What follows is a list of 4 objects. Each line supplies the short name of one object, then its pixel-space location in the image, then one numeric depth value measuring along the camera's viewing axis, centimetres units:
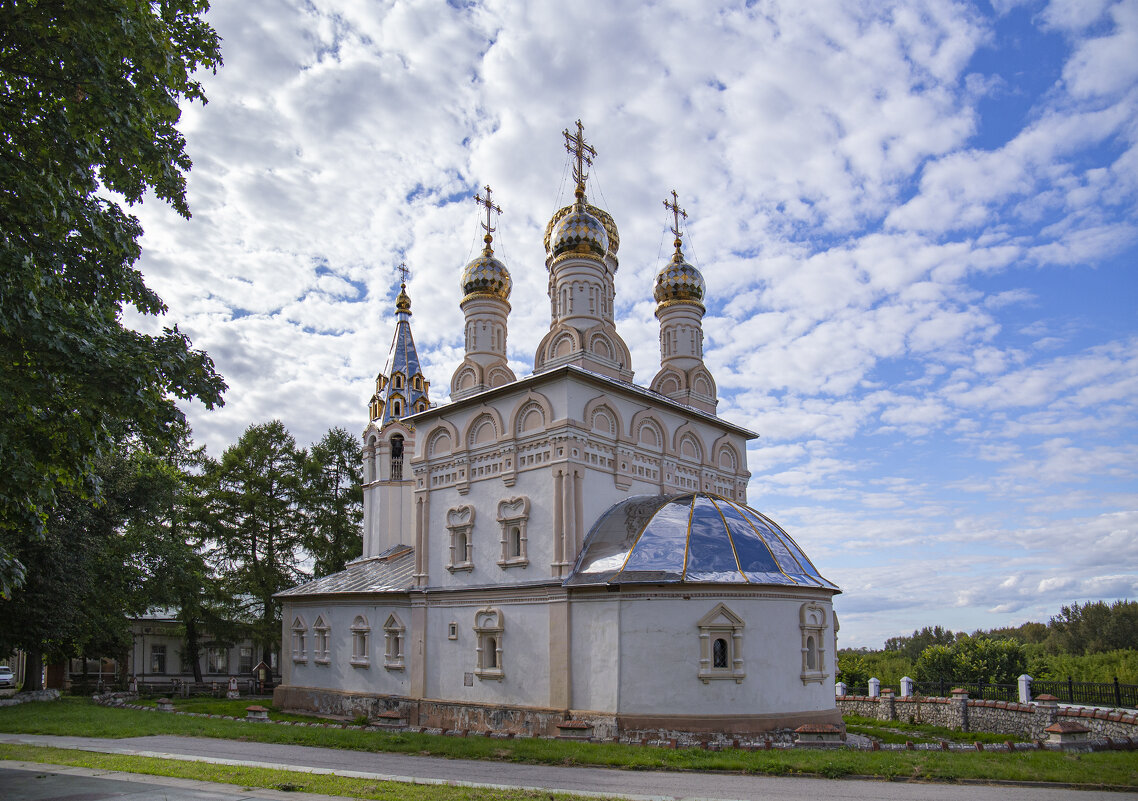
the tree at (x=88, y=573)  2128
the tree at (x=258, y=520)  3344
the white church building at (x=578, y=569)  1548
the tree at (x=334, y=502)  3559
